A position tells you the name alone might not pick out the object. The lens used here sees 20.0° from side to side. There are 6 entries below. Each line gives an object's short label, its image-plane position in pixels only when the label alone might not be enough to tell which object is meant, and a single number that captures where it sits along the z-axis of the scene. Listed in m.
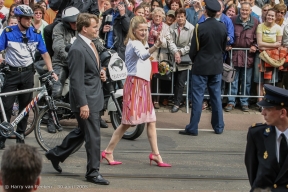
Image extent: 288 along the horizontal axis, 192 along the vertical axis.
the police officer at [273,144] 6.01
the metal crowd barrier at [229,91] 15.92
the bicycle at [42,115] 11.31
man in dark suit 9.47
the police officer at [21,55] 11.64
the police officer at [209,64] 13.03
